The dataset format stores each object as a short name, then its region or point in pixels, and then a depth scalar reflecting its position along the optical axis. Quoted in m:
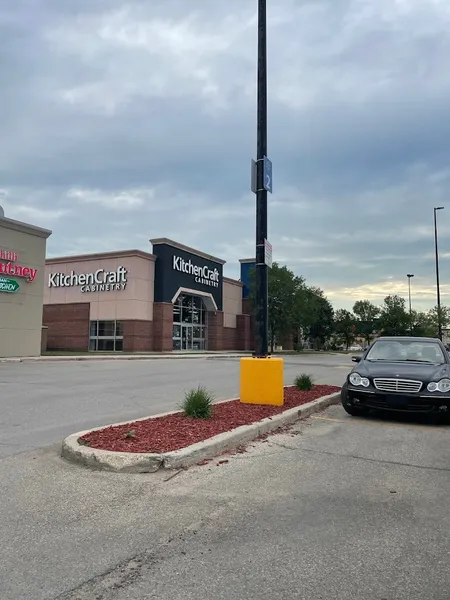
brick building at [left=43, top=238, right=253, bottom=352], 38.88
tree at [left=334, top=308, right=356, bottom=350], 82.12
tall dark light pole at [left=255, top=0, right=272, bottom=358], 9.45
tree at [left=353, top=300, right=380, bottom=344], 76.75
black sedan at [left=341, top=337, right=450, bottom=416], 8.37
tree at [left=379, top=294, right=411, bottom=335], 67.19
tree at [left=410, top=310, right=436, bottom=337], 58.50
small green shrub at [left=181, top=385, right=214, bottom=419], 7.73
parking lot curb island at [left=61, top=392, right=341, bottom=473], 5.46
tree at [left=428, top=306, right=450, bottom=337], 55.47
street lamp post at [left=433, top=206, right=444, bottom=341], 38.76
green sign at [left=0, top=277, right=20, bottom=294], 25.45
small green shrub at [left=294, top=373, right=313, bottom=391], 12.25
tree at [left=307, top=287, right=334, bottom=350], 76.06
